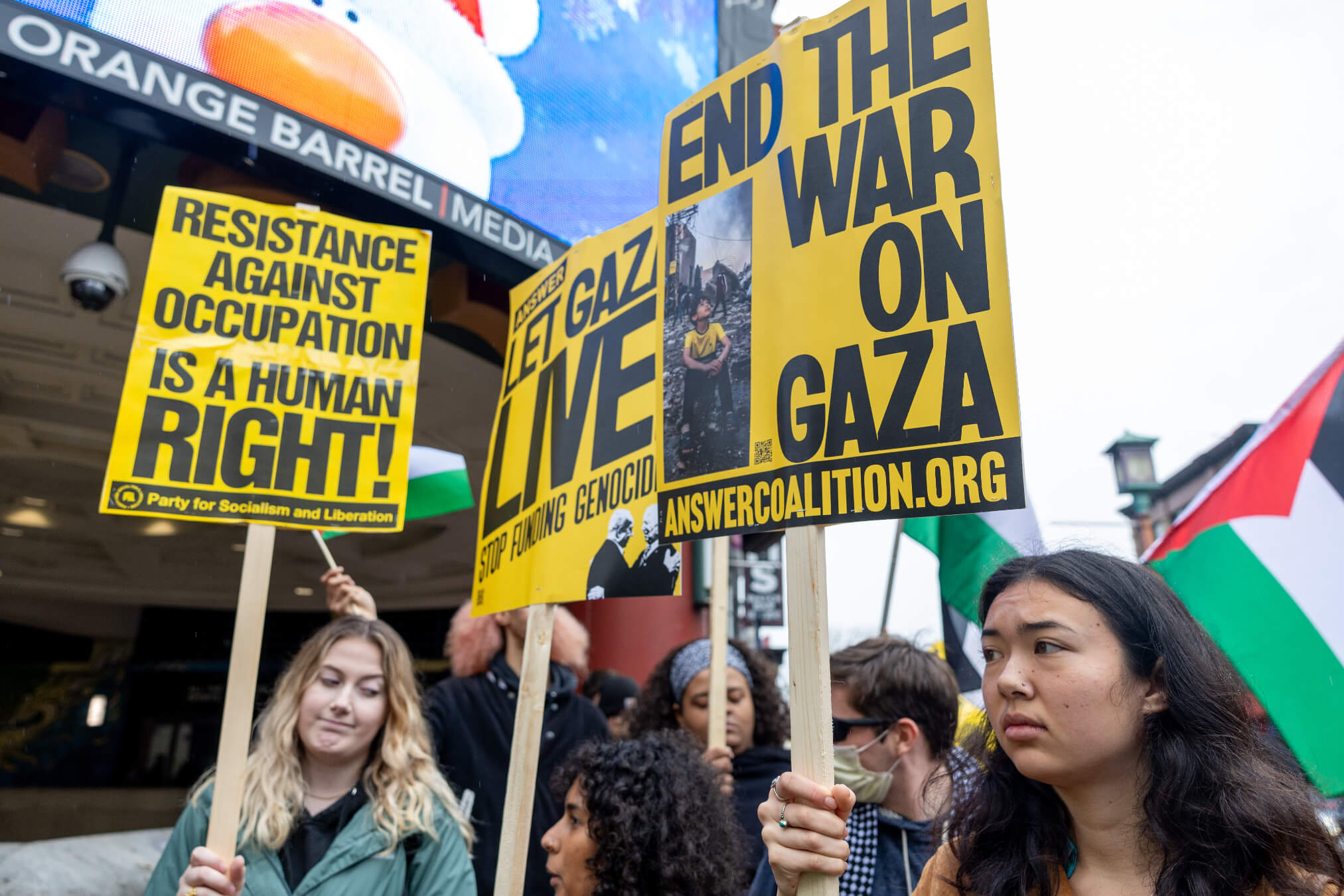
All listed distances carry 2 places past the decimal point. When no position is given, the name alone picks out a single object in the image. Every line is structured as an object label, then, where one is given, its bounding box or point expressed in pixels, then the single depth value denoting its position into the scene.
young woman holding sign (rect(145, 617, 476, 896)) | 2.26
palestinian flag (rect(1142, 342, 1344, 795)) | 2.85
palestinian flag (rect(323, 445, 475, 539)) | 3.78
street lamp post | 18.27
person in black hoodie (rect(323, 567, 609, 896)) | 3.19
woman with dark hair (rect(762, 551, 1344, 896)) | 1.31
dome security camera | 4.15
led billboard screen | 4.11
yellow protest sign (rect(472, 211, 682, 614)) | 2.16
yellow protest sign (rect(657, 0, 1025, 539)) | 1.41
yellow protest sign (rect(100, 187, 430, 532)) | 2.42
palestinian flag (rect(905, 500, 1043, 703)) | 3.94
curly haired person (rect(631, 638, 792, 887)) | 3.25
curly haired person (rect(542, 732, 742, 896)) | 2.04
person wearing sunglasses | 2.37
